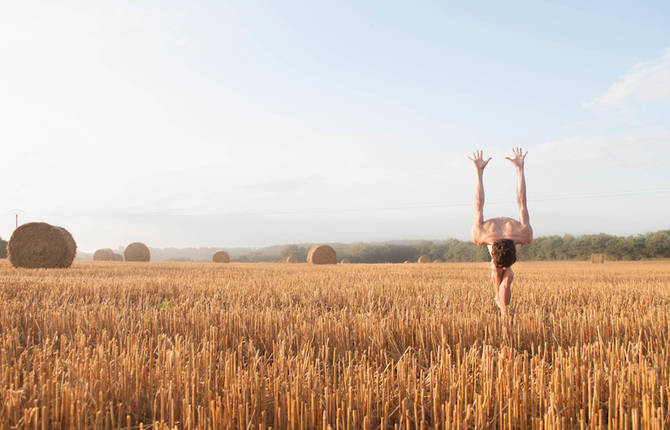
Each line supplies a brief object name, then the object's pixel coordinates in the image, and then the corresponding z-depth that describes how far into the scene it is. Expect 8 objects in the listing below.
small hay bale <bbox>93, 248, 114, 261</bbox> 42.22
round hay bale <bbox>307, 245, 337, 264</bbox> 29.80
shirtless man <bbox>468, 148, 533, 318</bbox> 5.06
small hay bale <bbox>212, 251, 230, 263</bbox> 38.75
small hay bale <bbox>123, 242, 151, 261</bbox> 34.97
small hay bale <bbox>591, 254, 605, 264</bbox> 37.55
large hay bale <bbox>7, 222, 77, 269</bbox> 19.03
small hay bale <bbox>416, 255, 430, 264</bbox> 45.94
